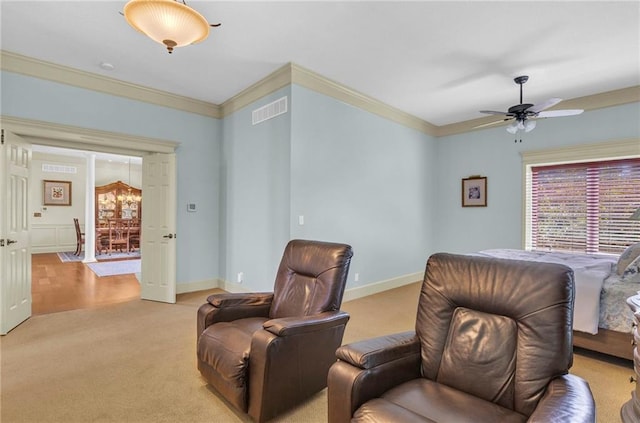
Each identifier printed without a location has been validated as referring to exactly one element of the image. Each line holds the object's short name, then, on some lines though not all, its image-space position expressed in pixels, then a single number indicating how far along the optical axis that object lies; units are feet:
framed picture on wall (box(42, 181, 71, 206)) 28.50
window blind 14.39
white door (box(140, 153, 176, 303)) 14.23
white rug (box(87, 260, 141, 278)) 20.44
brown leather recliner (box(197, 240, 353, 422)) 5.91
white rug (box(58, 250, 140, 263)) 25.38
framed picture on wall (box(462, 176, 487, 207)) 18.56
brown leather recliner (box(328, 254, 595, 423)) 4.19
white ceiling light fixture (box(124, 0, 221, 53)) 6.49
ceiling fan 11.62
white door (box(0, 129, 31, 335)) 10.56
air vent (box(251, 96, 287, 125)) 12.78
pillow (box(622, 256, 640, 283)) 8.66
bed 8.40
